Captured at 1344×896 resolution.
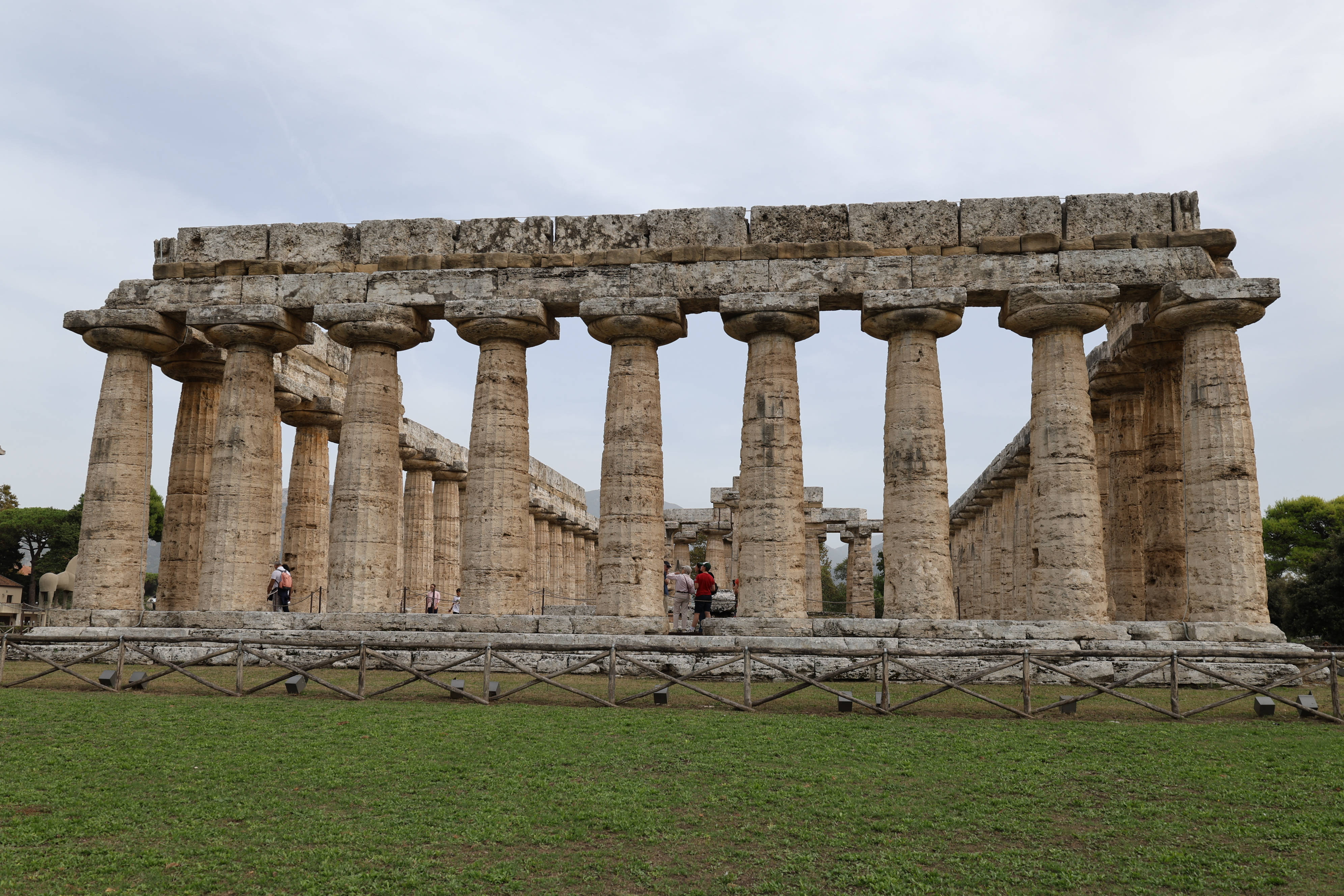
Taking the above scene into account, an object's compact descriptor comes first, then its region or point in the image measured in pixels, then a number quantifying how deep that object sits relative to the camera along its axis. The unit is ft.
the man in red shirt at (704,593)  77.97
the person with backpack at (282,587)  86.22
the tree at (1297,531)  189.16
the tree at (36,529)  230.68
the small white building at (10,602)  181.77
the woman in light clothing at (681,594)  80.84
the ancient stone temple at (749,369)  69.87
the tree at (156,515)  221.05
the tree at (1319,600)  136.98
